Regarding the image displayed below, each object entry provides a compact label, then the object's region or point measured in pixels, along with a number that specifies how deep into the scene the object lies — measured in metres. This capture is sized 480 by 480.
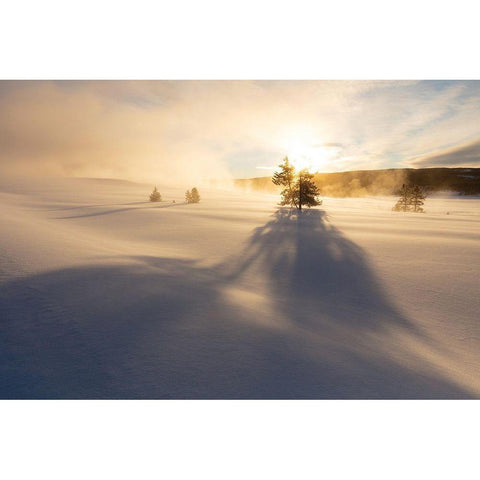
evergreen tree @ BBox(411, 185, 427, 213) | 21.73
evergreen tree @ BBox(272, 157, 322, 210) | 17.25
